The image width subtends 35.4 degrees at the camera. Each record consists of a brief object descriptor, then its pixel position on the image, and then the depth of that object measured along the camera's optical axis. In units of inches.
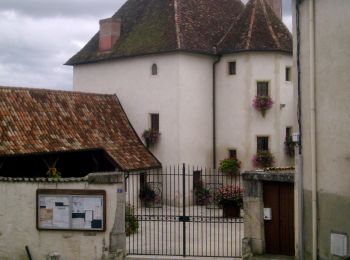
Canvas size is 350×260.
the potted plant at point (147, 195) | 908.6
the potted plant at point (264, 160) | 963.3
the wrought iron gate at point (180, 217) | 581.3
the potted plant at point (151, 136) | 989.8
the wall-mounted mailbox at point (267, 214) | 524.5
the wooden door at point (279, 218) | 515.8
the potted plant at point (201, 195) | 910.0
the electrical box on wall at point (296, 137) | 477.7
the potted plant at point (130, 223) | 623.8
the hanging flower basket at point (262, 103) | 970.5
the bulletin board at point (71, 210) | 496.4
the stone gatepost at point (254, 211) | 524.7
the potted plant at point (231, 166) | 971.9
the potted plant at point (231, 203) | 781.9
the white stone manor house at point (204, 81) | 976.3
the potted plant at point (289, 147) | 986.1
